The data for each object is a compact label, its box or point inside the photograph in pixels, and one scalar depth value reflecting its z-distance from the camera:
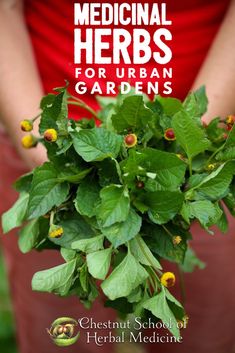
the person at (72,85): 0.94
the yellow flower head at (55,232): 0.67
